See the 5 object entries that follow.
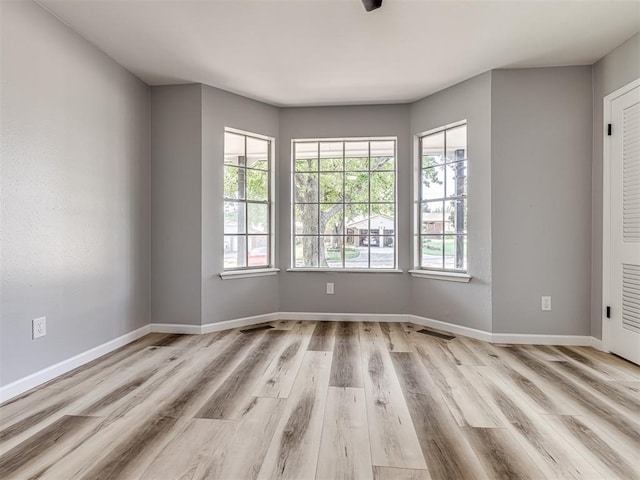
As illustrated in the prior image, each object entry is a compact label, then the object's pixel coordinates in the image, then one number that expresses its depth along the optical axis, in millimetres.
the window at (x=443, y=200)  3580
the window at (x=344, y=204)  4086
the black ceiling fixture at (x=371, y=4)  1986
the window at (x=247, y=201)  3797
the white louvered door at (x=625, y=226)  2674
